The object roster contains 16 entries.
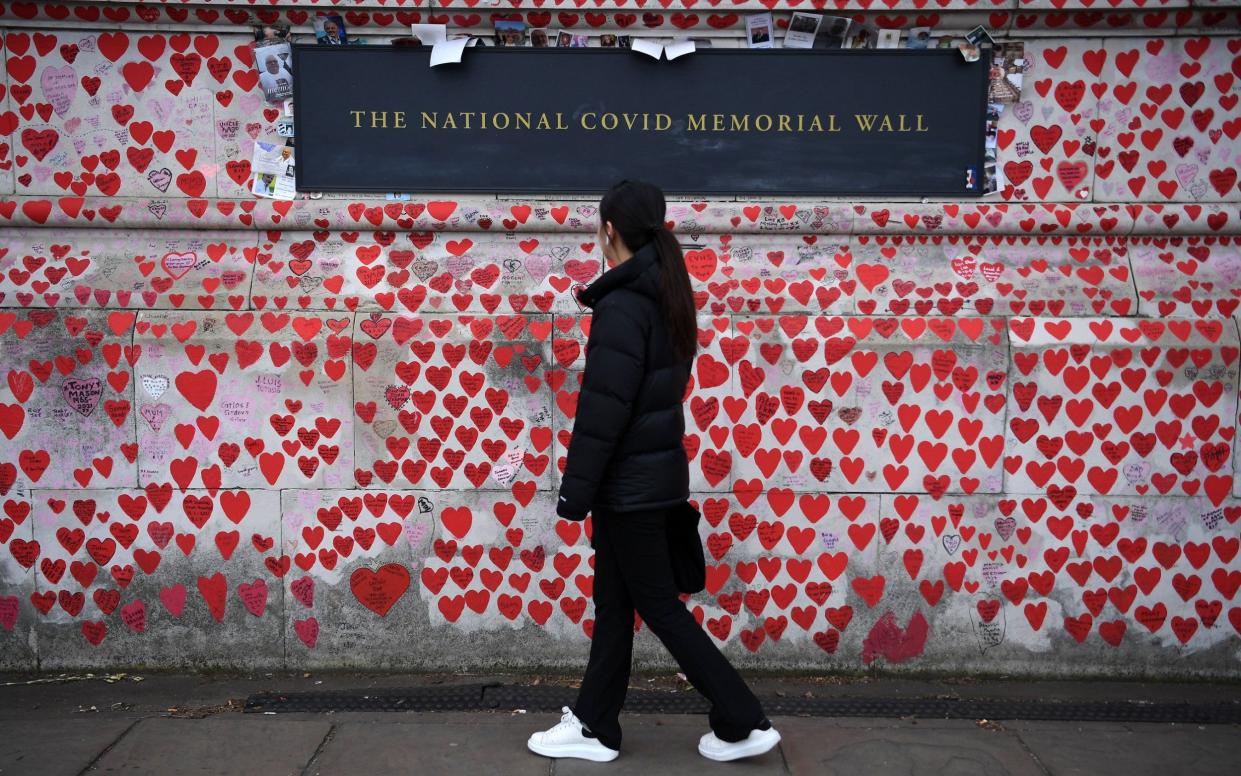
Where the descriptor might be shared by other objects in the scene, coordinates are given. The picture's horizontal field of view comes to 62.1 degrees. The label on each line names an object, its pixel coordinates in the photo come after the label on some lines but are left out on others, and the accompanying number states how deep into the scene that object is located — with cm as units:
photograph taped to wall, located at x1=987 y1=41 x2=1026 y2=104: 467
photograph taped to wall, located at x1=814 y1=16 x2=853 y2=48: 468
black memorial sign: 471
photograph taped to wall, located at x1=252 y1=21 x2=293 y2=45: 467
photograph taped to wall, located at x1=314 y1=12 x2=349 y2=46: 468
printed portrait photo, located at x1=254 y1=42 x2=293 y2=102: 468
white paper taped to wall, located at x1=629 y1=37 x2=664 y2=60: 465
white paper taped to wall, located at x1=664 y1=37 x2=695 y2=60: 466
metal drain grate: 422
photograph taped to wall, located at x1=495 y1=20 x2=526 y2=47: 468
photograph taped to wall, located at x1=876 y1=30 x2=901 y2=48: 469
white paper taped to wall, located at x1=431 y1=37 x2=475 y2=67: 466
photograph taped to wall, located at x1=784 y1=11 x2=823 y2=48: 467
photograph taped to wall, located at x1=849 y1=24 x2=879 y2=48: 471
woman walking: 338
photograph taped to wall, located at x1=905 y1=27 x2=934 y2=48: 470
